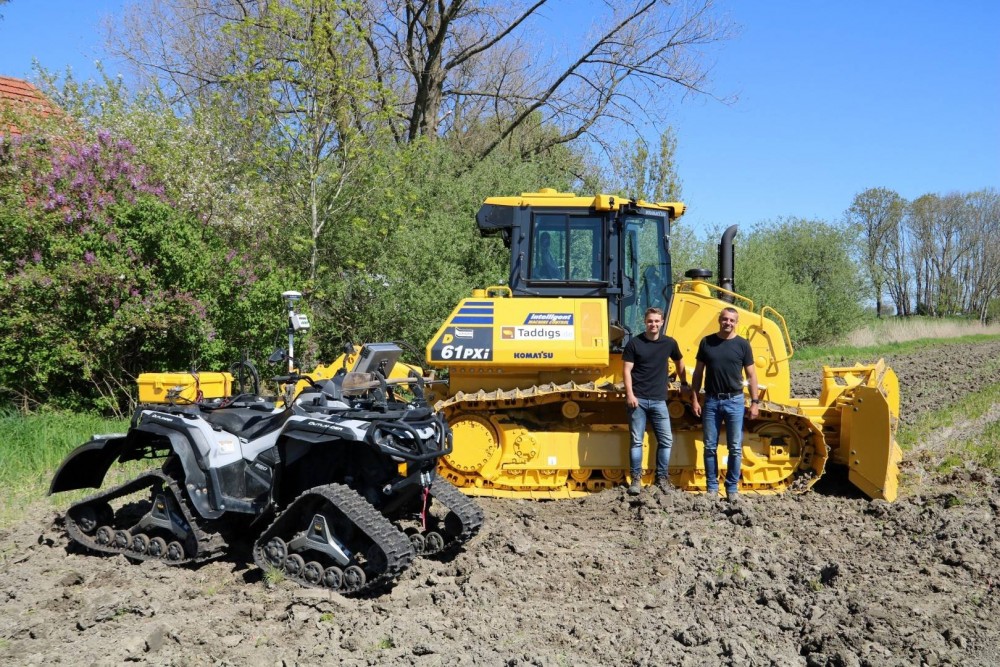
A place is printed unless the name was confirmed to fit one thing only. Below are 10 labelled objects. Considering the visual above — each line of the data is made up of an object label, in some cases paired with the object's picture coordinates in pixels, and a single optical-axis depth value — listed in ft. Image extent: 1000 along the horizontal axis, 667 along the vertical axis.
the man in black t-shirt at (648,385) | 24.29
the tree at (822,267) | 98.94
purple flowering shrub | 34.65
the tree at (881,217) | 172.96
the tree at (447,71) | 60.54
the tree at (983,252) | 169.68
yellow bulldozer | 25.08
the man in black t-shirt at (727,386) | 23.77
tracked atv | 16.79
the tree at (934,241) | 174.19
